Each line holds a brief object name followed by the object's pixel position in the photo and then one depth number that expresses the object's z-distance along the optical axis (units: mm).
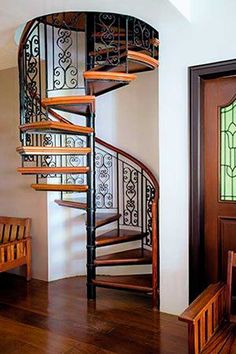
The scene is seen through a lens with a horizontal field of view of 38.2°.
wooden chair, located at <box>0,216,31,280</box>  3844
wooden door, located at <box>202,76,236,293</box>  2855
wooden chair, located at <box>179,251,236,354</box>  1963
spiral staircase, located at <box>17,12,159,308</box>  3191
